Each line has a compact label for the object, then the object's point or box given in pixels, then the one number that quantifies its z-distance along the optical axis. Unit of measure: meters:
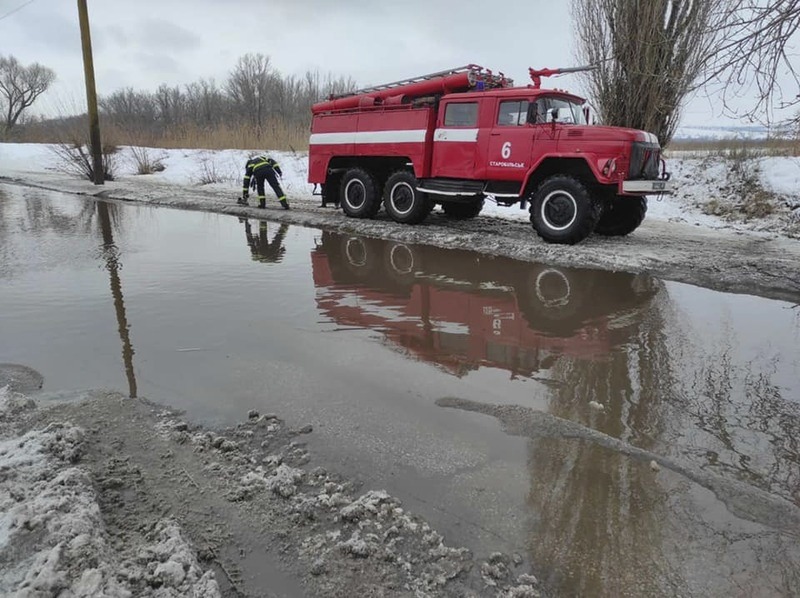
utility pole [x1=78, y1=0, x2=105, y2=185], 16.02
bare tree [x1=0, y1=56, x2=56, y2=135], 63.09
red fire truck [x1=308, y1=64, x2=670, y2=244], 8.34
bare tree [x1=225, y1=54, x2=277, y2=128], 47.66
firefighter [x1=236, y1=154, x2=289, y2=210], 12.81
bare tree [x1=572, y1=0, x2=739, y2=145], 12.47
